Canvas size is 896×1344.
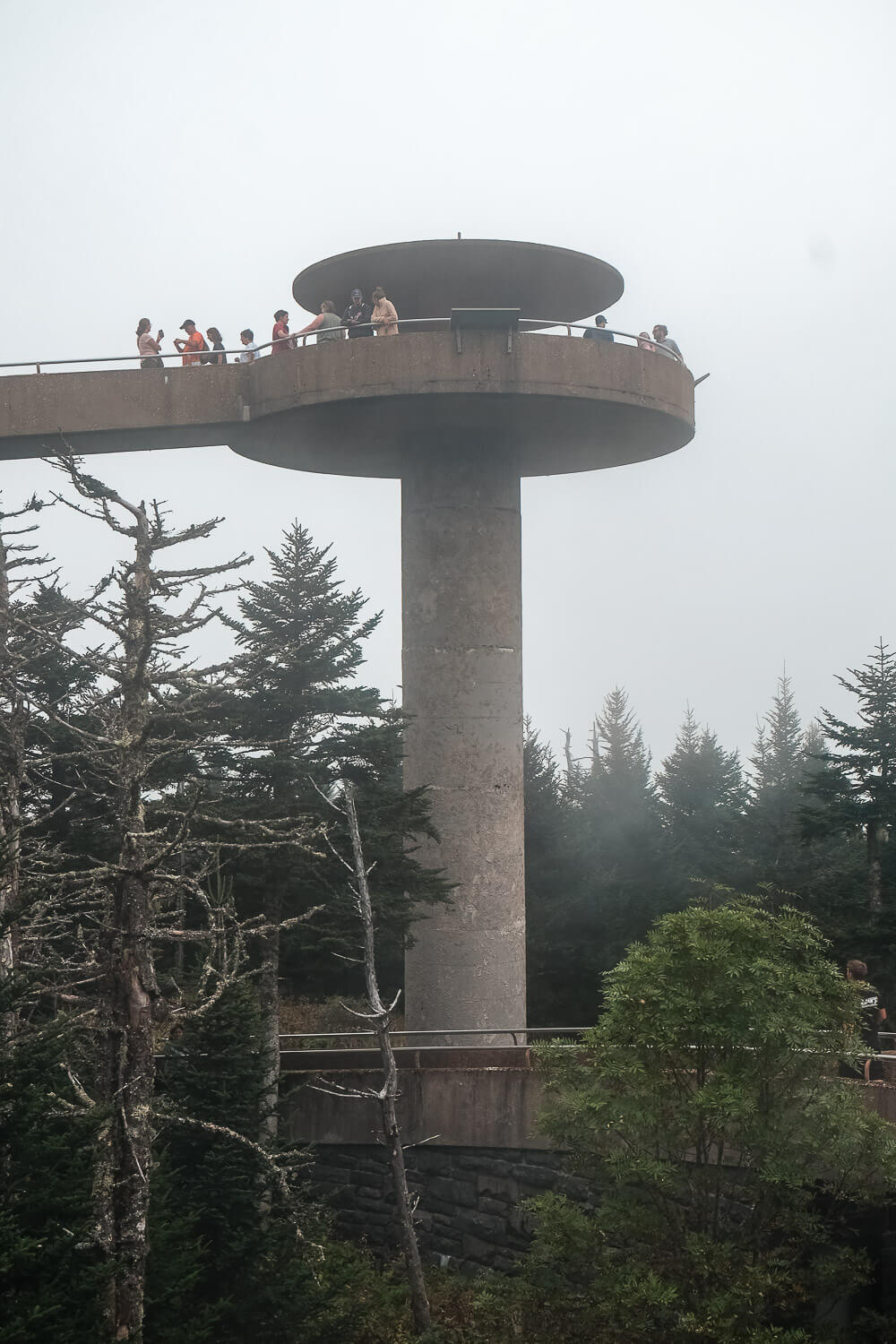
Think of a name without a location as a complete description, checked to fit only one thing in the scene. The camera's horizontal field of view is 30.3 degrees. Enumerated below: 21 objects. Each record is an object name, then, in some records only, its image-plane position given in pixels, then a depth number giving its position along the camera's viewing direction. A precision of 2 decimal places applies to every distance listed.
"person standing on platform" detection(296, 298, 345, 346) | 28.28
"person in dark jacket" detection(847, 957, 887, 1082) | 19.56
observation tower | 27.28
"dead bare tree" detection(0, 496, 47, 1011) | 17.23
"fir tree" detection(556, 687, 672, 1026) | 39.88
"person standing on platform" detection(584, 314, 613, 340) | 28.30
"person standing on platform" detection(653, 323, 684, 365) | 29.52
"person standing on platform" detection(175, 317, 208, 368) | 29.27
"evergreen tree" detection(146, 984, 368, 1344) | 20.11
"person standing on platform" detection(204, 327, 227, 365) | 29.08
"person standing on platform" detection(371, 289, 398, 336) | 27.77
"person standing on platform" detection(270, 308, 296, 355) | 28.47
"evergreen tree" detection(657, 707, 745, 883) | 43.44
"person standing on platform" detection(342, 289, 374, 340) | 28.25
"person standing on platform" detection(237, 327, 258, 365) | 28.92
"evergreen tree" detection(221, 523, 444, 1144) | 25.17
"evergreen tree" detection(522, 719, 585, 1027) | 39.78
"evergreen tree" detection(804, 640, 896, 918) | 33.88
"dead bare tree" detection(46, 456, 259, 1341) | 15.88
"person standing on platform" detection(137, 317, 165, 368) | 28.78
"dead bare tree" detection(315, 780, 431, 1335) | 20.39
